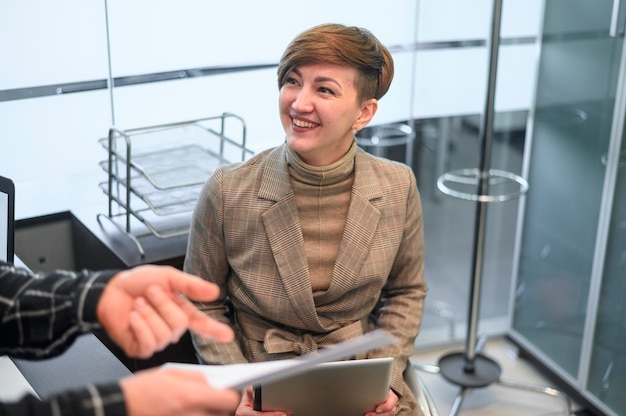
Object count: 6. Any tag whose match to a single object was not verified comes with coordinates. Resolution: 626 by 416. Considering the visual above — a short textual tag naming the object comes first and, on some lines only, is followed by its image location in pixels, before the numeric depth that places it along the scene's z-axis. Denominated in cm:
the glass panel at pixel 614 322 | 294
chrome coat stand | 282
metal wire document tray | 231
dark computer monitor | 198
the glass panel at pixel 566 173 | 297
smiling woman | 196
